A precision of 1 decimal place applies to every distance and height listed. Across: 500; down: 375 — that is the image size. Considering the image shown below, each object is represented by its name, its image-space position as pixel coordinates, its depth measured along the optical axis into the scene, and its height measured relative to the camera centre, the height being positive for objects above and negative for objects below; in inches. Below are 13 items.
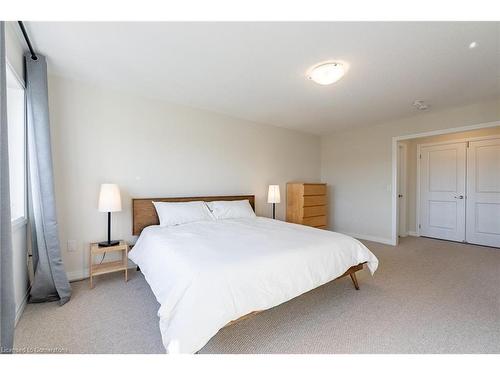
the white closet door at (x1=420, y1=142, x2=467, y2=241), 167.0 -5.8
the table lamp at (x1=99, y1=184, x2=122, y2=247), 94.9 -6.2
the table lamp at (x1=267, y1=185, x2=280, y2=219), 155.3 -7.0
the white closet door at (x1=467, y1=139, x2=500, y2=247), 151.6 -6.6
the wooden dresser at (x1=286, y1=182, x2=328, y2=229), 165.3 -15.0
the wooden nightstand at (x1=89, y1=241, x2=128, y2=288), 91.0 -34.4
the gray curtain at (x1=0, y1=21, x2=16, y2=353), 43.1 -9.9
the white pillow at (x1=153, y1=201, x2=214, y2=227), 108.3 -13.9
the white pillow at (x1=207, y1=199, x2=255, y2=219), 124.6 -14.1
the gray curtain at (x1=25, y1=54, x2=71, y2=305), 78.8 -2.6
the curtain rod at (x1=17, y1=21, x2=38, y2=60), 64.5 +46.0
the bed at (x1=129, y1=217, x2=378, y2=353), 50.0 -23.8
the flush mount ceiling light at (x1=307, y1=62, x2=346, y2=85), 82.5 +42.2
